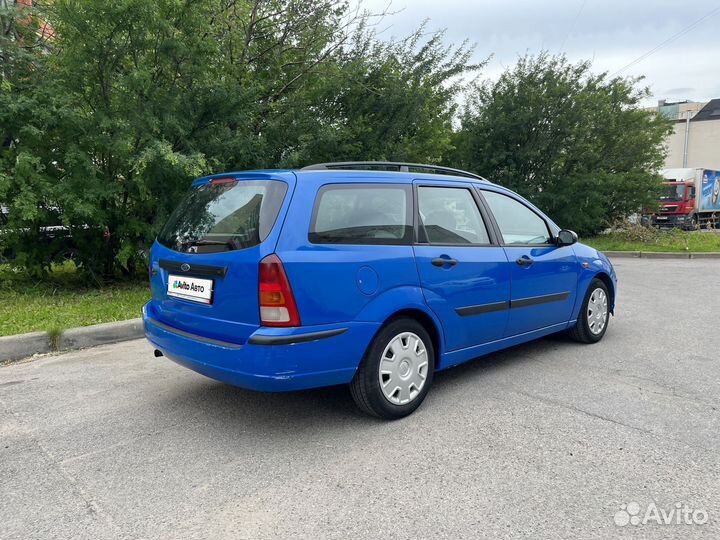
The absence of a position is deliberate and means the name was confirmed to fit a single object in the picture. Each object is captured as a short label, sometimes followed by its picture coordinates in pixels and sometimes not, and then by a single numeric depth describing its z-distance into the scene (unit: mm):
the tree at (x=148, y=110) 6508
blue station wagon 3086
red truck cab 23688
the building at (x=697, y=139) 46531
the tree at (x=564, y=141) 16328
